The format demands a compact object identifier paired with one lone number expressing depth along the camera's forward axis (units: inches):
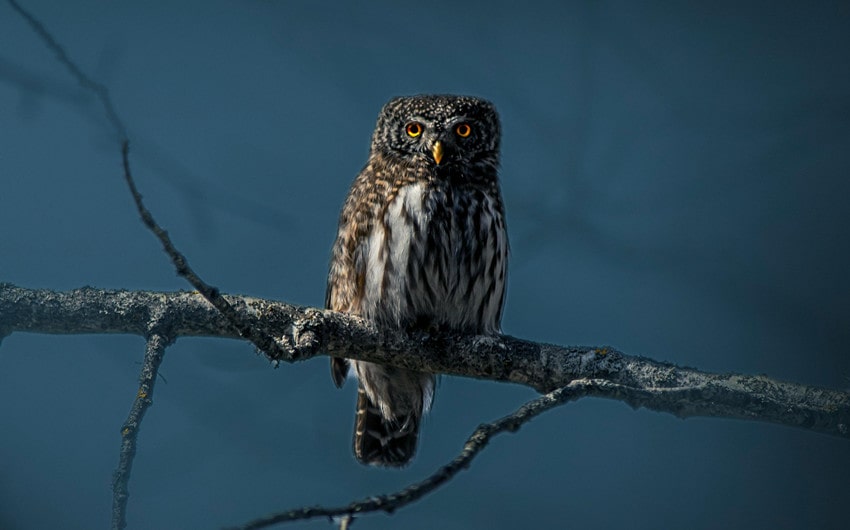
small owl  212.4
